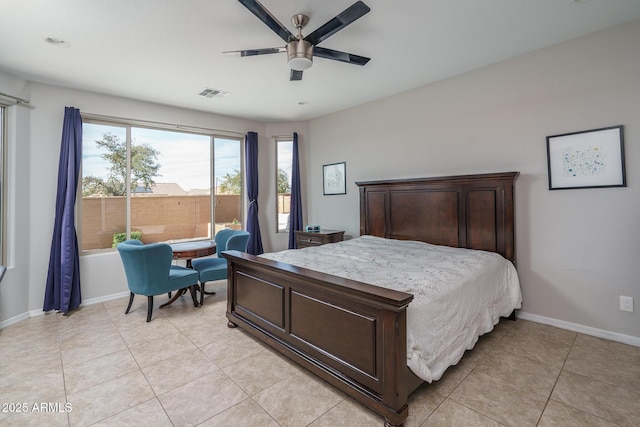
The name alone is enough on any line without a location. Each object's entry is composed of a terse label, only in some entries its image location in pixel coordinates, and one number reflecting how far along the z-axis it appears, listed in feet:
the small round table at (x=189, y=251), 11.65
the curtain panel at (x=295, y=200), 17.93
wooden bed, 5.57
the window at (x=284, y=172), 18.70
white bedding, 6.04
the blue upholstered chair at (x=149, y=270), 10.17
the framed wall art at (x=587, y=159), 8.65
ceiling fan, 6.20
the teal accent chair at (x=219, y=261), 12.32
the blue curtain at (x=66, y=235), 11.73
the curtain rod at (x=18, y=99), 10.61
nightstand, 14.99
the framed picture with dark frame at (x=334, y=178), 16.43
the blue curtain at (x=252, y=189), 17.47
